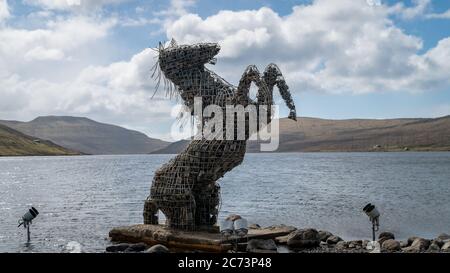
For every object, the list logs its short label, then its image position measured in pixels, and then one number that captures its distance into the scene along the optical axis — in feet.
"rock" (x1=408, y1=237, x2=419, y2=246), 71.20
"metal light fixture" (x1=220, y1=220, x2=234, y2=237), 65.26
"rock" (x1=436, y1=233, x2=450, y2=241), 74.90
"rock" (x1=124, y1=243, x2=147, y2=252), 65.80
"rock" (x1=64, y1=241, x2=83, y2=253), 71.40
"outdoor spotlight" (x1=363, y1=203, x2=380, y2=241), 63.77
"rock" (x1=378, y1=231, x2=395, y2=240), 77.76
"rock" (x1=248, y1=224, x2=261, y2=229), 78.65
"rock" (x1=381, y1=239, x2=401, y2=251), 66.95
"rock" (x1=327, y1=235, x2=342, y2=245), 73.95
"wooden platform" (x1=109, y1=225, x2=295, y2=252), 62.80
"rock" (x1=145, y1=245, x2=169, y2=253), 60.95
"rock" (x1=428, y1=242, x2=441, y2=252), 65.46
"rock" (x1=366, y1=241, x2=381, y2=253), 63.82
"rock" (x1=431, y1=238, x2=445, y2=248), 68.80
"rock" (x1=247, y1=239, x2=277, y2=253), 65.67
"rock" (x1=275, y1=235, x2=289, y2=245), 72.08
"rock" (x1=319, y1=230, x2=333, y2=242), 75.74
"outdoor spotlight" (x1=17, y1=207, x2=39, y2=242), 67.72
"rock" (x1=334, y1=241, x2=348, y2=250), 68.48
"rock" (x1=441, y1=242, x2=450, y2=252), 65.84
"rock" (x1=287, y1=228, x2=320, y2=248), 71.05
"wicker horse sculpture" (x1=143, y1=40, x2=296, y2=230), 66.44
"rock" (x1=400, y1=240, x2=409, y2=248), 69.95
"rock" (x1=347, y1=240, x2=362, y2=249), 68.85
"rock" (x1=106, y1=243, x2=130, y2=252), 66.80
